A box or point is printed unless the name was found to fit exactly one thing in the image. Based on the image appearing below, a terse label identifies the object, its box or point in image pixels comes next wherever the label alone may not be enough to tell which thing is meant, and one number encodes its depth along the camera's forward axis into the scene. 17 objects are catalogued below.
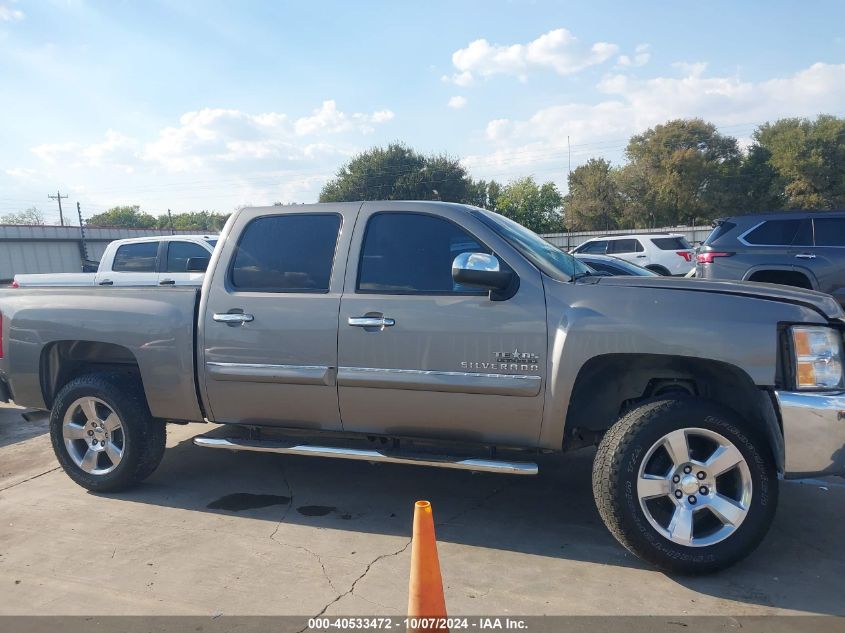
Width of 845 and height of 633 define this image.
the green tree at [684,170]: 47.62
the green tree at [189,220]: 96.84
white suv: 18.73
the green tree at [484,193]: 52.10
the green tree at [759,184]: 46.62
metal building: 37.91
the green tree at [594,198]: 50.81
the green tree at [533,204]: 54.47
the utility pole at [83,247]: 41.79
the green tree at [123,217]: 101.50
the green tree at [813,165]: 44.69
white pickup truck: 10.77
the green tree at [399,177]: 47.44
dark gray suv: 9.27
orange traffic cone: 2.48
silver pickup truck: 3.31
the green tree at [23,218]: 83.79
